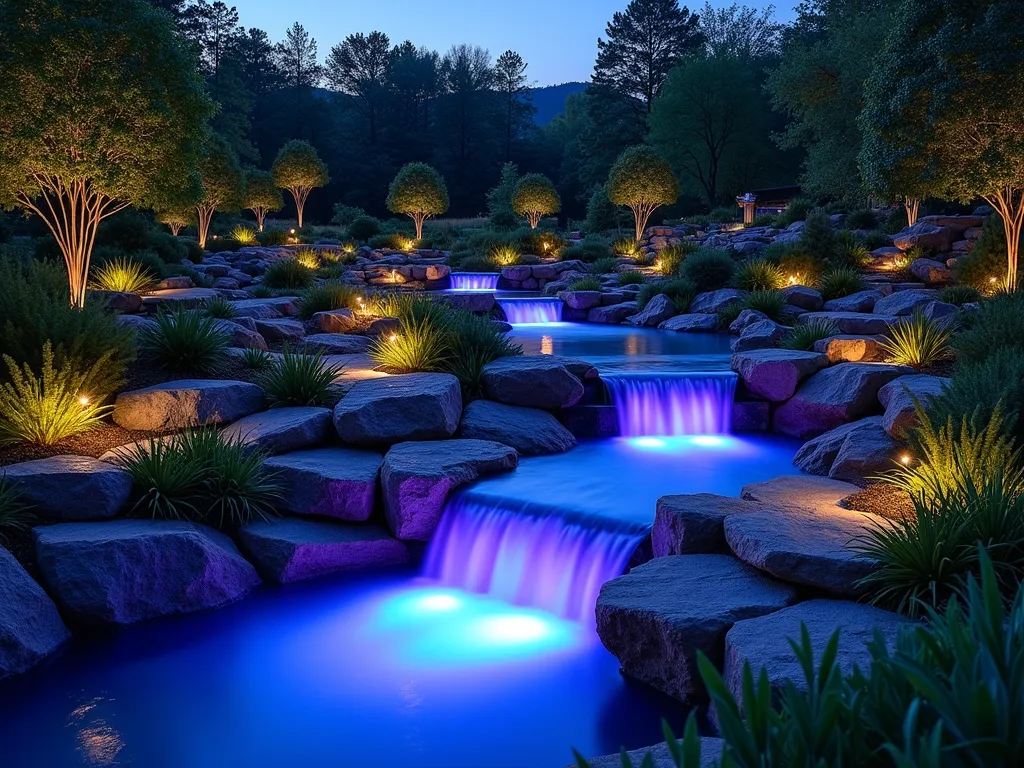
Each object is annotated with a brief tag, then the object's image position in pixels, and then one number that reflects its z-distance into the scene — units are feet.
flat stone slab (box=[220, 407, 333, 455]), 24.34
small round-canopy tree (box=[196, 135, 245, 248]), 89.92
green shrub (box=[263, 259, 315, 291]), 61.00
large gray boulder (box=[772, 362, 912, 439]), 28.86
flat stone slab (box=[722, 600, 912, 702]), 12.08
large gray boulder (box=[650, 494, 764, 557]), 18.16
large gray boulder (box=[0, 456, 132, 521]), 20.24
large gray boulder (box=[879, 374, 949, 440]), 23.16
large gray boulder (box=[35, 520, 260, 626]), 18.17
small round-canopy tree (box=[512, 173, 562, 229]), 109.09
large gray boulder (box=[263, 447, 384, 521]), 22.40
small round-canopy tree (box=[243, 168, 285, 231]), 112.57
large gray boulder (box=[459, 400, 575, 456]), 27.37
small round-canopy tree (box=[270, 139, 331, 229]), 113.91
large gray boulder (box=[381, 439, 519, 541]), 21.98
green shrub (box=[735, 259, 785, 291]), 59.93
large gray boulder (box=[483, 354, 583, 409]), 29.96
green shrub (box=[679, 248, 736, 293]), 61.11
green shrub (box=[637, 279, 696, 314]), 59.06
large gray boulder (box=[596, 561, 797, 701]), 14.53
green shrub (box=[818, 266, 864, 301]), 56.39
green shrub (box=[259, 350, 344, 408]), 27.66
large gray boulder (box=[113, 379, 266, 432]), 25.48
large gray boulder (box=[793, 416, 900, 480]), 22.41
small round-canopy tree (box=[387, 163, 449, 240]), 103.71
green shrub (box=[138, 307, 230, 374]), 29.45
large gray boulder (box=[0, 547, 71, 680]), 16.44
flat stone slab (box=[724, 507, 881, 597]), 15.03
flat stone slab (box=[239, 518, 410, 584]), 20.94
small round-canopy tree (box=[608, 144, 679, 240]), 93.81
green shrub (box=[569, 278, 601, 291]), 67.15
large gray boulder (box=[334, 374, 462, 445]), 25.04
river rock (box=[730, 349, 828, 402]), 31.40
